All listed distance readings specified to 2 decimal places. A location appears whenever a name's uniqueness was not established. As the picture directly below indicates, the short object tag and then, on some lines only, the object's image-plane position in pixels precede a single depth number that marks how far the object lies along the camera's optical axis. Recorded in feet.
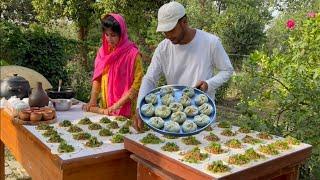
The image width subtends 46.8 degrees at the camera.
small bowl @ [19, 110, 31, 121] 7.31
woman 8.04
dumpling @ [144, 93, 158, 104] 6.30
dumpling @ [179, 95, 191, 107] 6.20
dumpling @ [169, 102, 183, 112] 6.08
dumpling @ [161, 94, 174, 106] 6.27
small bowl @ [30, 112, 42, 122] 7.23
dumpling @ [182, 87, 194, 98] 6.32
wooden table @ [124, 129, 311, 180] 4.56
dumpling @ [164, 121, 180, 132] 5.66
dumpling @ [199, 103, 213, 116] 6.02
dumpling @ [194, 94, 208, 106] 6.19
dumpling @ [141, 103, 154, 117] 6.04
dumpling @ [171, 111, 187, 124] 5.84
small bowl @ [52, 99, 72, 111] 8.68
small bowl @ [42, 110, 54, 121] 7.33
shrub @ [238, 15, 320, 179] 9.19
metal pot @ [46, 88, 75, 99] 8.98
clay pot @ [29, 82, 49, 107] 7.65
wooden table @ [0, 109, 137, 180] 5.47
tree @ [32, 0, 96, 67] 30.30
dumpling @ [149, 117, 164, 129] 5.76
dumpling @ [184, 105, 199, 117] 6.00
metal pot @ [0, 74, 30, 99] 8.50
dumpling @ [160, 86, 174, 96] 6.48
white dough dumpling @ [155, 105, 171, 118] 5.96
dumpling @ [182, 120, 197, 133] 5.70
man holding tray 6.55
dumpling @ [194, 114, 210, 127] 5.80
